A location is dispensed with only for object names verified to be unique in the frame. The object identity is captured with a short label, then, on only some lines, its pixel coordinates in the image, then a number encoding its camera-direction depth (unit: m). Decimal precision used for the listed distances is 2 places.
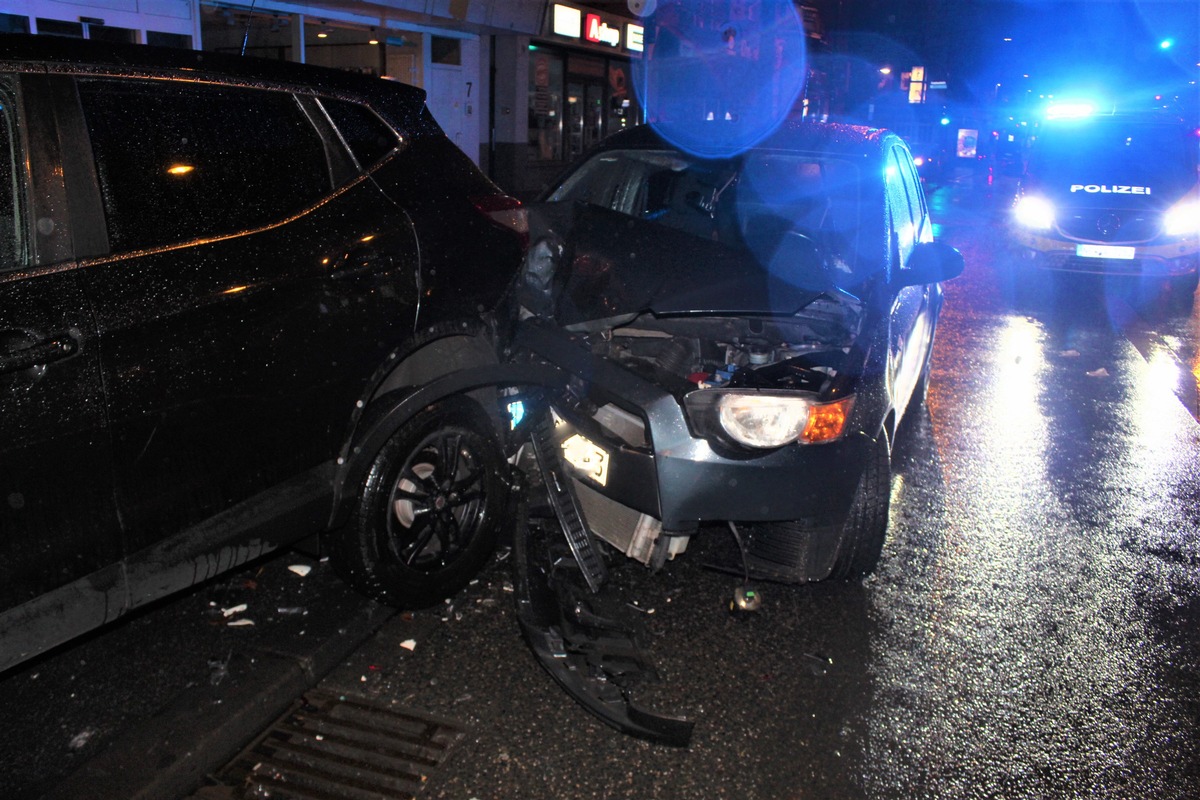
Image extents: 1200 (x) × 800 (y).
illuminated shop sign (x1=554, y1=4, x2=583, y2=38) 20.34
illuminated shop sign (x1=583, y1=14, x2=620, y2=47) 21.75
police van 11.58
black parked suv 2.41
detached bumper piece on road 3.03
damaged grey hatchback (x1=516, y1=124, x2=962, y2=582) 3.43
